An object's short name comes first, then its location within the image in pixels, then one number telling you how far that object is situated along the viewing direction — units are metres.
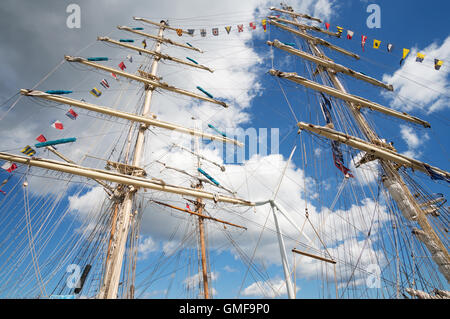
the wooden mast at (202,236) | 14.86
